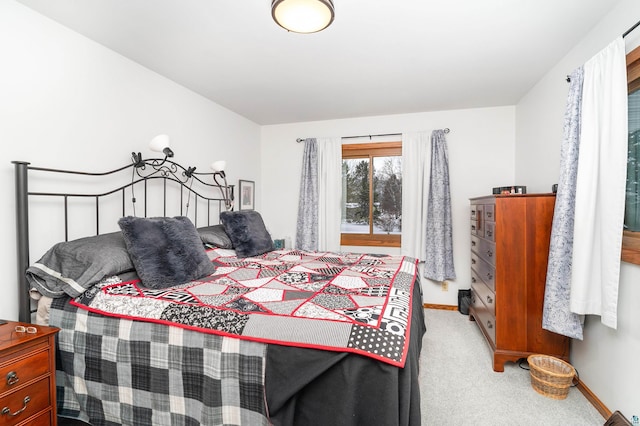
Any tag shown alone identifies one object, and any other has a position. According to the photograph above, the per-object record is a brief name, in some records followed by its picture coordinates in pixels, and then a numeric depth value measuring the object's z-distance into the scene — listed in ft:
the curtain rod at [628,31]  4.93
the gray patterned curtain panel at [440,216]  12.02
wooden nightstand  3.99
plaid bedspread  4.01
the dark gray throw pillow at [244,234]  9.04
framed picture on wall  12.96
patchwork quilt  3.76
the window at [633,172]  5.52
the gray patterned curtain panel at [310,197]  13.74
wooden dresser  7.48
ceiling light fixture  4.82
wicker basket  6.56
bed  3.59
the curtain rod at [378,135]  12.32
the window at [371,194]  13.50
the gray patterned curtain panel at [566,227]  6.44
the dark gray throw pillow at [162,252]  5.61
